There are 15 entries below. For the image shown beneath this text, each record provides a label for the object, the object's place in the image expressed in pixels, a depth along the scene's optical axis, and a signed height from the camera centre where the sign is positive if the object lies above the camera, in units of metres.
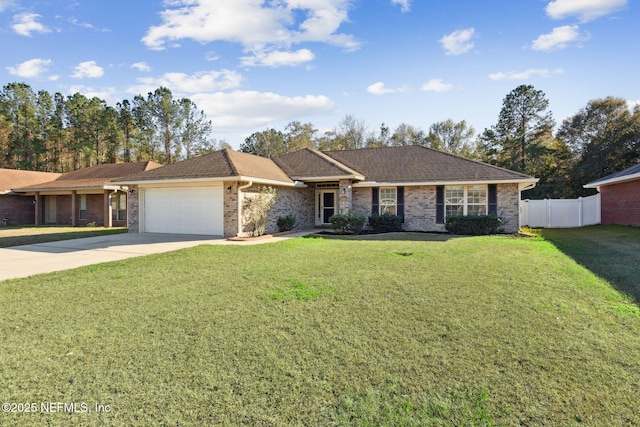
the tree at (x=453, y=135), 42.31 +8.33
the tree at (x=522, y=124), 32.28 +7.48
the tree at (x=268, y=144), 46.81 +8.34
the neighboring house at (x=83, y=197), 22.41 +0.64
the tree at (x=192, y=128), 40.50 +9.32
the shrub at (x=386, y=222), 16.11 -0.82
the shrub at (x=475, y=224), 14.47 -0.85
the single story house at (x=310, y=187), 14.24 +0.70
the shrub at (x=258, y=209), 14.20 -0.15
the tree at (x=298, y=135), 46.38 +9.60
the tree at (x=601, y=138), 27.06 +5.28
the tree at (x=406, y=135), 43.12 +8.55
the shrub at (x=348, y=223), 14.89 -0.78
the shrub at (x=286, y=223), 15.92 -0.82
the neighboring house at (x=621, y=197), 15.81 +0.27
